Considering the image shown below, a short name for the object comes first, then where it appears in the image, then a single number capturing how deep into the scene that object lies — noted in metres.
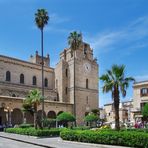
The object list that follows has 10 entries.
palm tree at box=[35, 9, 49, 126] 28.89
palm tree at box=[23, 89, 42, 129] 23.01
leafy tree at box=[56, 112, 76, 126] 28.71
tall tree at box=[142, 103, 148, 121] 27.65
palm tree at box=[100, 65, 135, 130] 15.96
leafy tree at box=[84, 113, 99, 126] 34.04
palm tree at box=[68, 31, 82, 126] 36.92
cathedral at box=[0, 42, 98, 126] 35.67
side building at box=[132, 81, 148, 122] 36.09
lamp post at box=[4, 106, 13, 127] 30.61
